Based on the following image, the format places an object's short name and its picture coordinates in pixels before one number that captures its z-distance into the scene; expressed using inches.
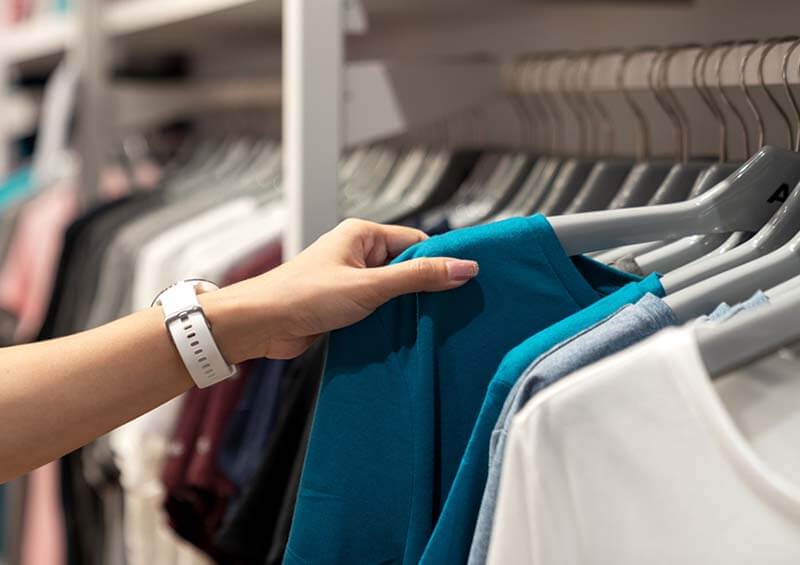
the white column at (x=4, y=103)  103.3
